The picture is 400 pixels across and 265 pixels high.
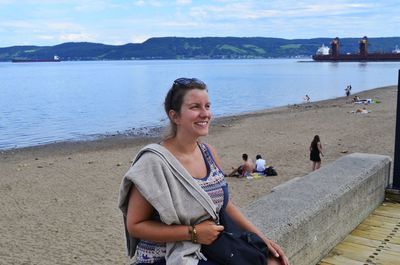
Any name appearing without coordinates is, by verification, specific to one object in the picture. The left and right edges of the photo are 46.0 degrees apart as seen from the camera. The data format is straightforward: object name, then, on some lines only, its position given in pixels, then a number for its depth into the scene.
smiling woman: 2.03
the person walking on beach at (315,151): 13.18
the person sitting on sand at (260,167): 14.19
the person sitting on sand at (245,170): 13.94
